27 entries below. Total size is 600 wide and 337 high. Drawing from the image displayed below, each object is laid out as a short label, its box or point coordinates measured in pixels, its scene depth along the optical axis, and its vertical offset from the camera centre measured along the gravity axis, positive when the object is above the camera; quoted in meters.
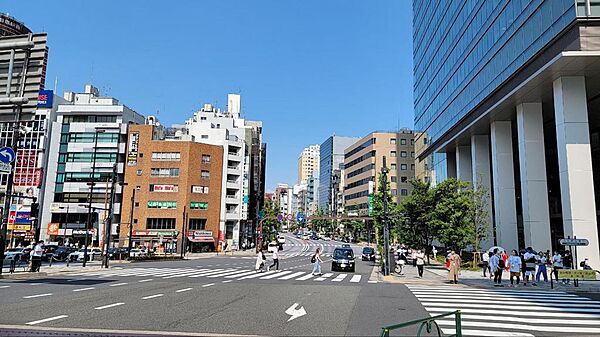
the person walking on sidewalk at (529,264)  21.09 -1.69
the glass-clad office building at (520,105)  26.55 +10.52
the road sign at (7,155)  16.88 +2.68
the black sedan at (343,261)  28.30 -2.27
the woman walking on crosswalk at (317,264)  24.11 -2.13
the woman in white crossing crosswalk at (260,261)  26.14 -2.24
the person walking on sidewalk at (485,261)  25.33 -1.93
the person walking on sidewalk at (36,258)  22.55 -1.92
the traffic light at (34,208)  22.45 +0.76
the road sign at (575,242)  21.25 -0.55
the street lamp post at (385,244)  25.21 -0.99
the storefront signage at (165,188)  64.56 +5.52
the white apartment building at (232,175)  68.88 +8.45
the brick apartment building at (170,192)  63.69 +4.92
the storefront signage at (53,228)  63.11 -0.88
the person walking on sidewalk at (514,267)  19.73 -1.73
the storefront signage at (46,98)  64.56 +19.03
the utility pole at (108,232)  30.02 -0.66
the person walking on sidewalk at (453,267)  20.69 -1.87
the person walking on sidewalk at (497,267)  20.41 -1.84
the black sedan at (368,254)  46.36 -2.99
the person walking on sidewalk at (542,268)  21.05 -1.89
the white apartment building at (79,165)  65.06 +9.03
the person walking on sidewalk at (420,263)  24.17 -1.97
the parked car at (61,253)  42.07 -3.12
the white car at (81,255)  42.95 -3.31
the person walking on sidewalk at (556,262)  21.57 -1.60
